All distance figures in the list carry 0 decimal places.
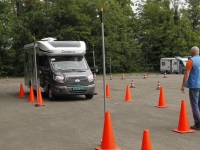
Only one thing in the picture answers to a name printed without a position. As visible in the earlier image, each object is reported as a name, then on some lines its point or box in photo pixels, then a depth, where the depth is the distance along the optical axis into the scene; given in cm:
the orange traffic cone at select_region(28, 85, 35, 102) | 1582
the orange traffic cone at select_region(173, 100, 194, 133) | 818
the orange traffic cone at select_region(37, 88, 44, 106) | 1435
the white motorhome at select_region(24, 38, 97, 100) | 1520
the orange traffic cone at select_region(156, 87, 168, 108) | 1298
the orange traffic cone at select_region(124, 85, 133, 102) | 1527
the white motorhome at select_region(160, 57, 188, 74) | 5075
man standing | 839
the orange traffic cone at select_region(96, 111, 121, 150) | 662
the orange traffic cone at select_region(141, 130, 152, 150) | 580
